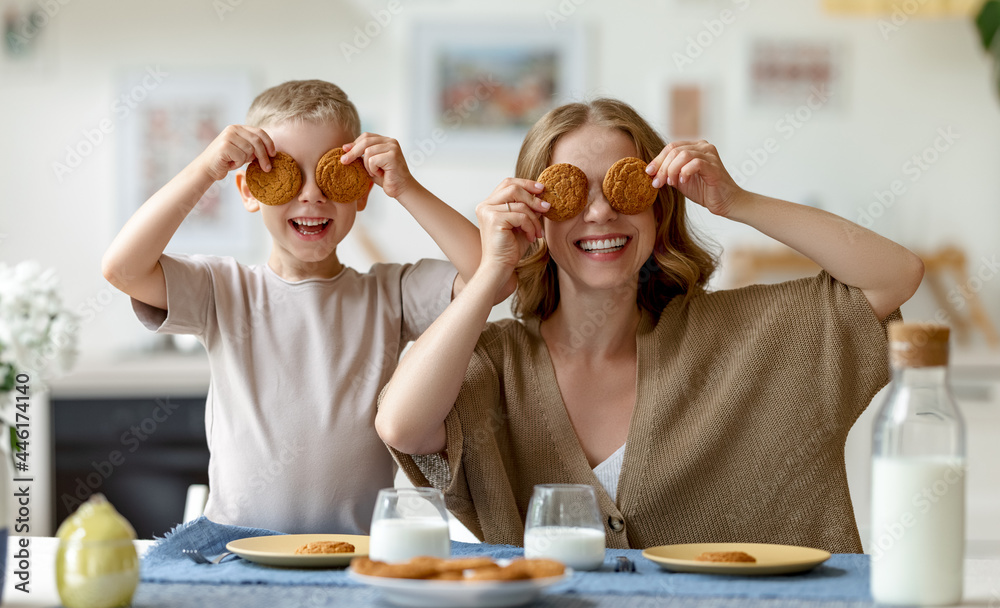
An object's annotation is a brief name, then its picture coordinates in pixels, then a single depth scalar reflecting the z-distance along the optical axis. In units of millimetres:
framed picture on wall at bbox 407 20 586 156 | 3844
